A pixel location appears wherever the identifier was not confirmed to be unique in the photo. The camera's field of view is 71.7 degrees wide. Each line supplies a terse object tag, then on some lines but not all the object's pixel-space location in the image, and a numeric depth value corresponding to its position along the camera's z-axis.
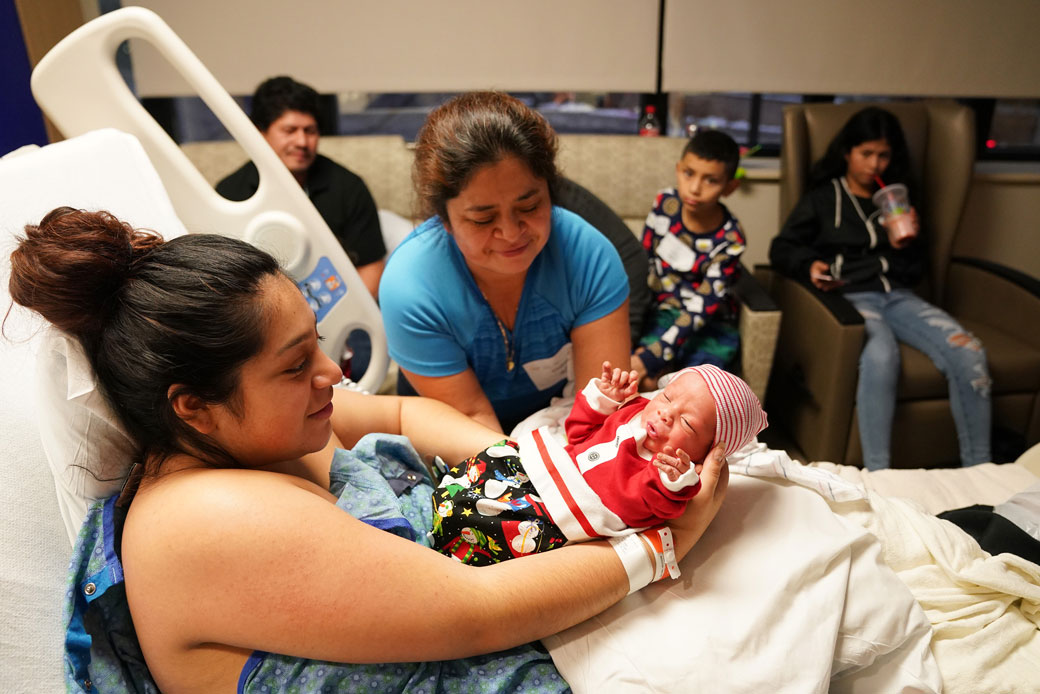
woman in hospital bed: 0.90
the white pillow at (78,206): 1.03
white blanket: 1.05
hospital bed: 1.04
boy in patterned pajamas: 2.85
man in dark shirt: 2.93
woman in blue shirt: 1.49
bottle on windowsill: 3.91
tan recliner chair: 2.79
